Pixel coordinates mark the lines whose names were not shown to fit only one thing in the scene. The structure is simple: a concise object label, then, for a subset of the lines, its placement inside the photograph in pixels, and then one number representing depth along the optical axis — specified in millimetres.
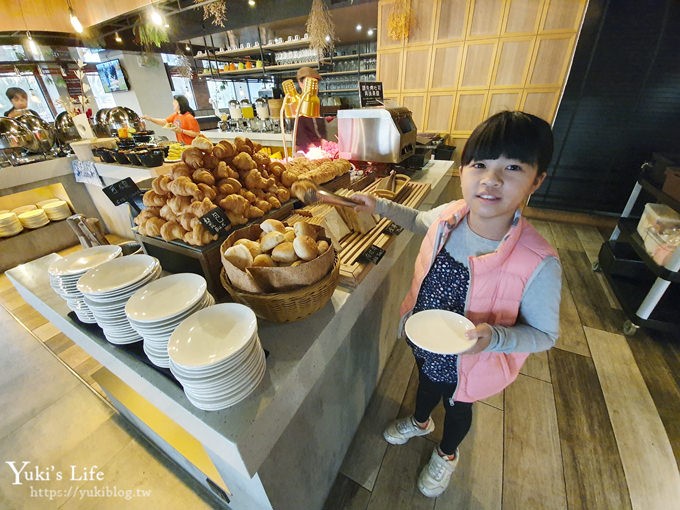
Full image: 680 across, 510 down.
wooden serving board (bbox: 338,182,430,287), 1207
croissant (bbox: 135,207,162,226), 1268
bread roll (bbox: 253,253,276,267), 936
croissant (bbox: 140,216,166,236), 1231
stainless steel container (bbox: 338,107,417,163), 2229
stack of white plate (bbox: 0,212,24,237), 3548
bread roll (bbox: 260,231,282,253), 1007
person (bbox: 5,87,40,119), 4273
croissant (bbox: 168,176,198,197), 1156
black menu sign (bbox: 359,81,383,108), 2416
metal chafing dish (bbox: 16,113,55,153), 3568
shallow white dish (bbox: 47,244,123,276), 1052
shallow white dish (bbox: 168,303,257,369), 678
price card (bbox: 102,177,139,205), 1353
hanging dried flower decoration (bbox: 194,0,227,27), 4840
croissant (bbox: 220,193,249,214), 1220
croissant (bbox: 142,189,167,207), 1272
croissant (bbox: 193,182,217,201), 1168
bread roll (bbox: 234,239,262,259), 991
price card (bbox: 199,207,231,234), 1107
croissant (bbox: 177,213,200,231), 1148
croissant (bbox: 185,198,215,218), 1126
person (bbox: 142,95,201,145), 4234
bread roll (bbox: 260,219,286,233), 1082
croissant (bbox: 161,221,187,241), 1175
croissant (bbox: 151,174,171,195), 1235
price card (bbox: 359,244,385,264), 1300
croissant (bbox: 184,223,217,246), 1107
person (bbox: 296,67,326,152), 2520
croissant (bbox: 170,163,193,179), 1226
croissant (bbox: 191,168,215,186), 1230
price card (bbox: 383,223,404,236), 1563
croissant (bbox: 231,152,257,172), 1417
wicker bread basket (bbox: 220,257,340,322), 892
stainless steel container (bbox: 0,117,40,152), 3293
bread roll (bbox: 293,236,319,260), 930
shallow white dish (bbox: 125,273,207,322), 809
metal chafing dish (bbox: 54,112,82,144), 4012
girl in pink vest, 862
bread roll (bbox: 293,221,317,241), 1006
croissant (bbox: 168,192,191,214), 1180
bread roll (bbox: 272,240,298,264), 947
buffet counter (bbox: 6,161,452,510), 754
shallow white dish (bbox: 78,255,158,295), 917
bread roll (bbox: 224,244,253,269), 956
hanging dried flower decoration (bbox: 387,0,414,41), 4562
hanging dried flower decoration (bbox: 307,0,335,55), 4559
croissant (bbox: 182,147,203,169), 1268
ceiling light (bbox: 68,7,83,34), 4321
